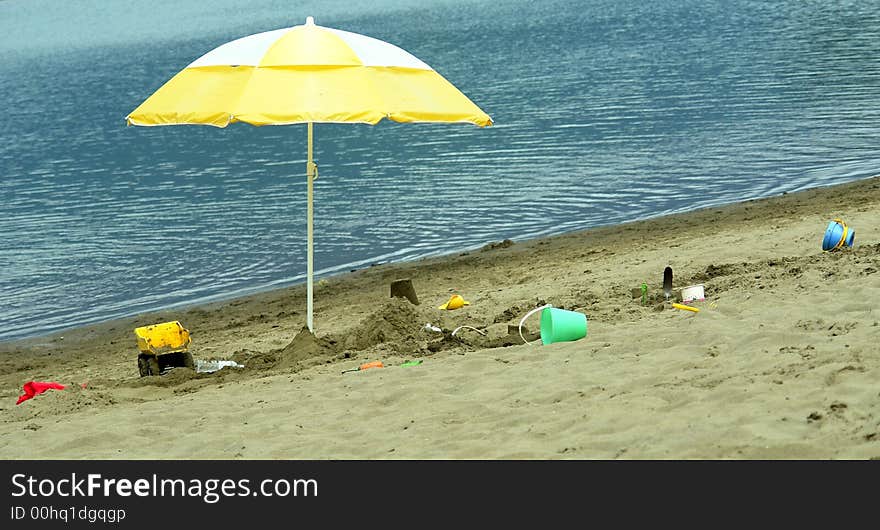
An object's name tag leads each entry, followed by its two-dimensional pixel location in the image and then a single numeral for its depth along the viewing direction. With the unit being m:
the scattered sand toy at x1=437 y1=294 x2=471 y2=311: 22.37
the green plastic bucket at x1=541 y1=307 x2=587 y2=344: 16.58
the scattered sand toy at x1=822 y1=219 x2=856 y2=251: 20.73
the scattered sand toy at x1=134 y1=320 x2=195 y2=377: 18.89
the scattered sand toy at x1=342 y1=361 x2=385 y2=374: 16.56
